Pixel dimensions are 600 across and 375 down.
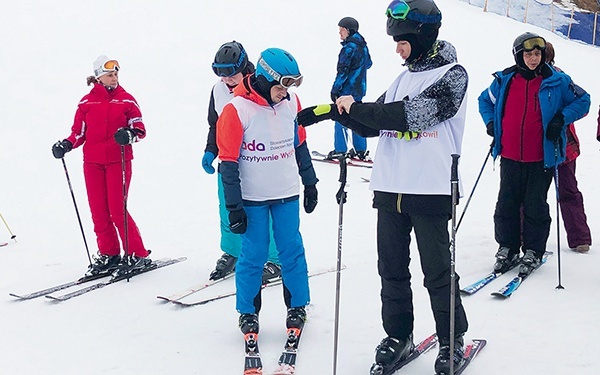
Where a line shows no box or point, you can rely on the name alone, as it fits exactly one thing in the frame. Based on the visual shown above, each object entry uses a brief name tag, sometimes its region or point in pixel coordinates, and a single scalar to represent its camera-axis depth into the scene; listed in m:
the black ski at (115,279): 5.30
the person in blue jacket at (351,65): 9.58
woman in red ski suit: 5.66
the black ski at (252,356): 3.88
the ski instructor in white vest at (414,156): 3.41
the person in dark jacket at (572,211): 6.02
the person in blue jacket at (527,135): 5.27
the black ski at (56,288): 5.36
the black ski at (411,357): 3.75
